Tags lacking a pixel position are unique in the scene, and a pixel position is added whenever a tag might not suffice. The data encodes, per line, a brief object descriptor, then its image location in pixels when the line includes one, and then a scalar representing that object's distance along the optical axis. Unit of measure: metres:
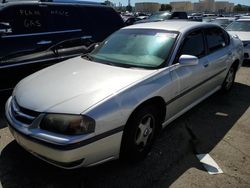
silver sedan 1.73
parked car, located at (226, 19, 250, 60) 5.79
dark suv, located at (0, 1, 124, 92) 3.03
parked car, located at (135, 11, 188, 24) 12.13
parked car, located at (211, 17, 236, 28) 10.25
